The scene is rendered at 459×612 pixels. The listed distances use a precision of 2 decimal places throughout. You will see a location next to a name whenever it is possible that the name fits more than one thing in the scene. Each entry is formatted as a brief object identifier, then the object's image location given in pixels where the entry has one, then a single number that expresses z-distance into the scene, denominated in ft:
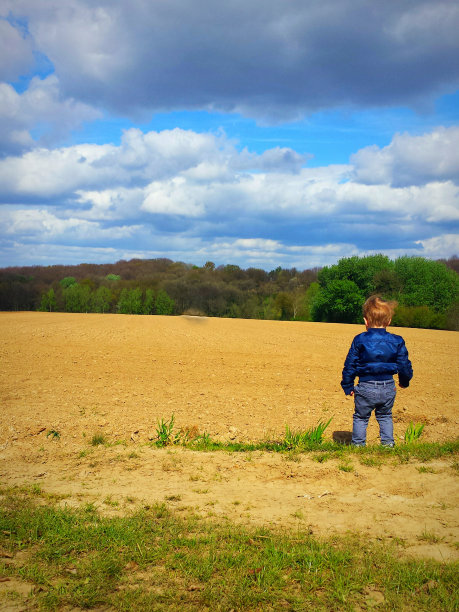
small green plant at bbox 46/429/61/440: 24.74
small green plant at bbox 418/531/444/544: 12.44
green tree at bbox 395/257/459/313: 157.28
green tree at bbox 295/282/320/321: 199.35
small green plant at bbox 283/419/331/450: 21.48
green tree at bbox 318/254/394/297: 169.27
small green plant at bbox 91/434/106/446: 23.53
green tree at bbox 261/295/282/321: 186.29
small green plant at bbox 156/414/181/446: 23.31
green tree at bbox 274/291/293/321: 201.77
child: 19.07
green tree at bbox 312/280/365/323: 165.27
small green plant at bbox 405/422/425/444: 22.49
